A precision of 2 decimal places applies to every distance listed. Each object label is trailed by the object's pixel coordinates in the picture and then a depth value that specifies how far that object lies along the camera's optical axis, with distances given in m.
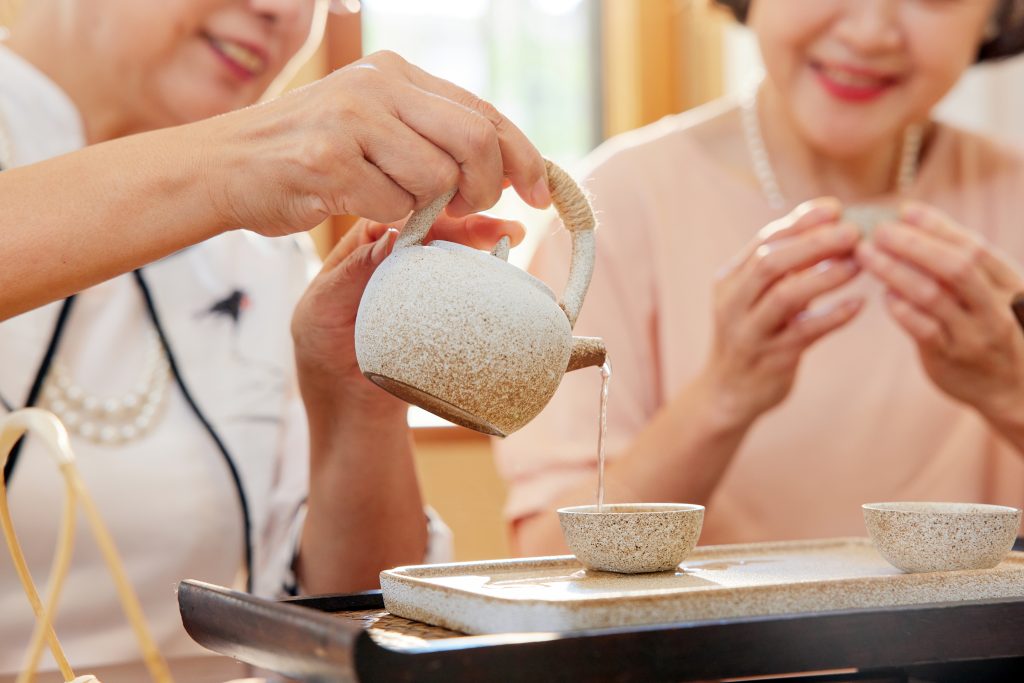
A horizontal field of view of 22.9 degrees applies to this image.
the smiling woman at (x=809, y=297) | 1.50
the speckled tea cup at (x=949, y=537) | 1.15
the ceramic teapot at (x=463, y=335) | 1.10
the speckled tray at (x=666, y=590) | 1.07
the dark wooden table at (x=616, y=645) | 1.03
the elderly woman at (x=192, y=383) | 1.37
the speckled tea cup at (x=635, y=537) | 1.16
